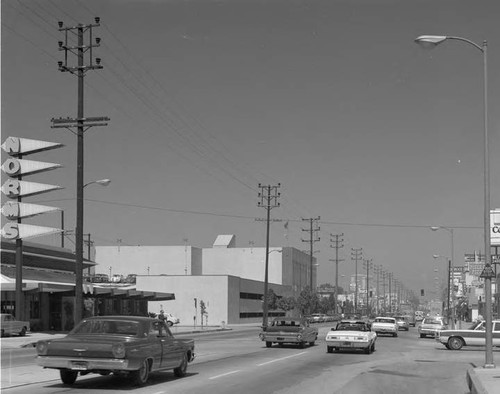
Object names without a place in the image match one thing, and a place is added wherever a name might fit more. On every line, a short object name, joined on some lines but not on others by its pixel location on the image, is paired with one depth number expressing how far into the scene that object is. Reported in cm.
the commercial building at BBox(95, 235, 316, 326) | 13051
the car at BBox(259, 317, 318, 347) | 3259
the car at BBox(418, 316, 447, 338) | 5147
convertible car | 2939
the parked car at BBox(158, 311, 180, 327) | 8229
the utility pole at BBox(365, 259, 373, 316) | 16130
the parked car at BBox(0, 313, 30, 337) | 4397
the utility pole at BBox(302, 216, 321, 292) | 9742
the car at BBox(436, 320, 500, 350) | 3434
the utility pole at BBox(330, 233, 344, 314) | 11831
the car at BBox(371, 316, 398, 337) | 5219
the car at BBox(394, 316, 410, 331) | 7412
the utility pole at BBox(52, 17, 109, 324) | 3434
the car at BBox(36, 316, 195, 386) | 1452
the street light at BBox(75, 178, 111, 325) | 3428
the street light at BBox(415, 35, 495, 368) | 2045
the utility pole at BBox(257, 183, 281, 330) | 7090
